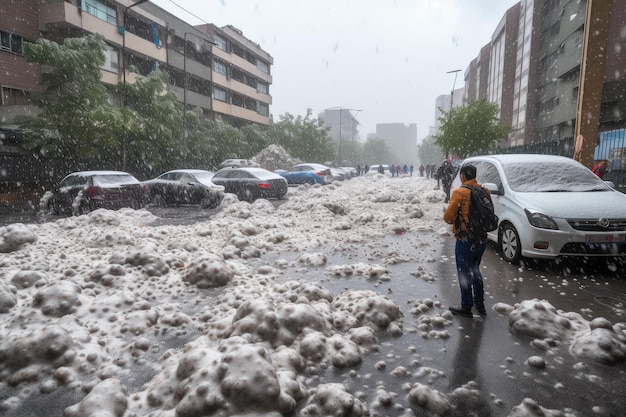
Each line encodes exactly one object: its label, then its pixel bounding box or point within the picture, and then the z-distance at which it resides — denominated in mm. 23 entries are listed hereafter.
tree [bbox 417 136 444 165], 110000
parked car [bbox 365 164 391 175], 46450
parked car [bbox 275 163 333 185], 23473
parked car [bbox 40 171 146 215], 11178
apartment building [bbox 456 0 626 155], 25312
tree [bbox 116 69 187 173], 22391
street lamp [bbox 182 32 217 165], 25273
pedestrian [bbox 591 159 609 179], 9648
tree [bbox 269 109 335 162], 47281
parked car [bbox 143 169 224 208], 13719
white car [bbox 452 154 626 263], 5055
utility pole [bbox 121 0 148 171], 19034
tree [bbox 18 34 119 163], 17281
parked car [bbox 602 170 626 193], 10393
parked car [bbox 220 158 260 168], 31311
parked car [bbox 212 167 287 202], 15477
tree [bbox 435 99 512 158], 28984
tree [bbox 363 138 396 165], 106812
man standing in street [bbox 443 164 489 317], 3875
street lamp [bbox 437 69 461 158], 30534
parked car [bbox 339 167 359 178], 38522
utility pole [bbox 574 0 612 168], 10469
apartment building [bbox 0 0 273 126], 22531
